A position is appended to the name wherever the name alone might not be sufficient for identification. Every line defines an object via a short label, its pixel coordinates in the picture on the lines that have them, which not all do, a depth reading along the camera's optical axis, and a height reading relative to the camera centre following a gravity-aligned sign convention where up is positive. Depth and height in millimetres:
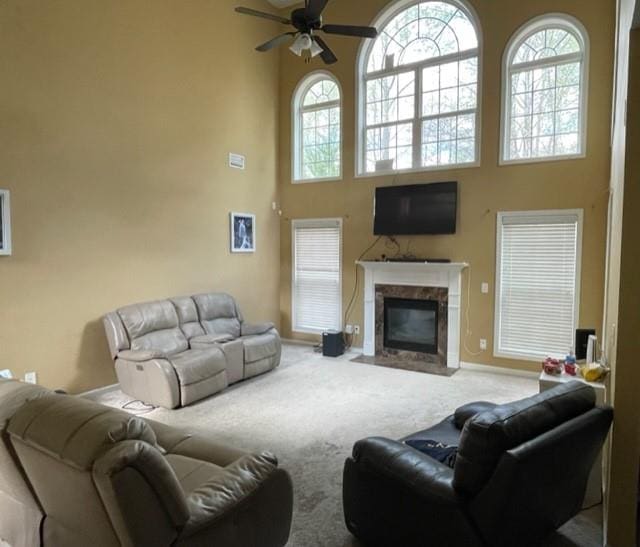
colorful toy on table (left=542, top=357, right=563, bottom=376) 3228 -919
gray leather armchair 1325 -880
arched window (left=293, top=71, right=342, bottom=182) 6941 +1872
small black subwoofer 6449 -1502
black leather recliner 1710 -1035
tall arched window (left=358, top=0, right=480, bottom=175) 5832 +2201
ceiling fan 3811 +2010
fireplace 6027 -1180
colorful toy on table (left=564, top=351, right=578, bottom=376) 3167 -903
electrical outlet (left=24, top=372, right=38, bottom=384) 4133 -1297
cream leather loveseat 4332 -1183
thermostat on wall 6410 +1227
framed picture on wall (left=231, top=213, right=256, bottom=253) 6500 +153
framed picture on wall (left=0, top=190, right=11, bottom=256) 3910 +168
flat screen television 5863 +480
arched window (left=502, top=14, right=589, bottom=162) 5141 +1890
